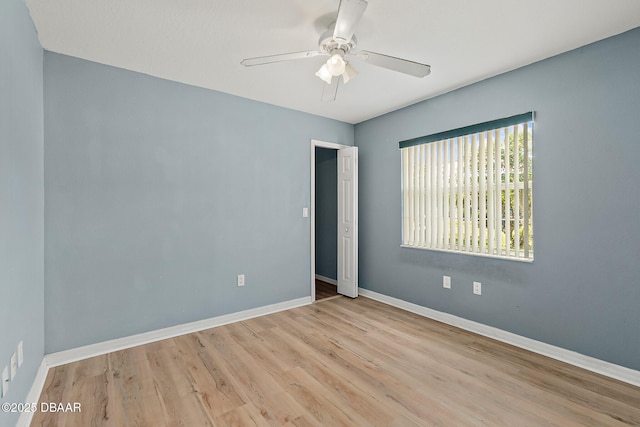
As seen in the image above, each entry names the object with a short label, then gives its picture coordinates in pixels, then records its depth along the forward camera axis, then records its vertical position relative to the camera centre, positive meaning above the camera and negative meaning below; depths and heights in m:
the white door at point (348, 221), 4.07 -0.13
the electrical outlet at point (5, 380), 1.41 -0.80
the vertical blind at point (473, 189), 2.65 +0.22
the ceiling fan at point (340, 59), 1.94 +1.01
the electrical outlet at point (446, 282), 3.20 -0.76
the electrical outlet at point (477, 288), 2.94 -0.76
